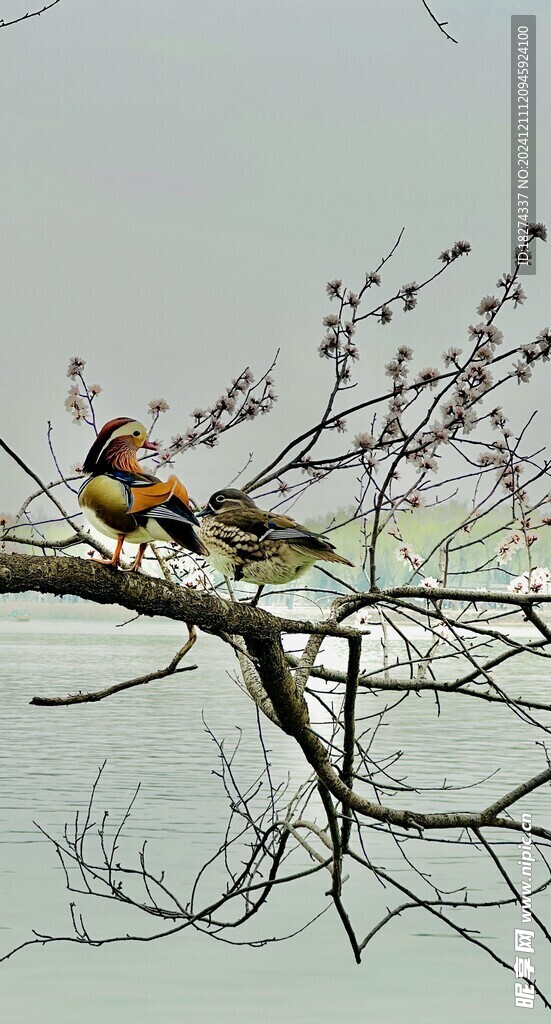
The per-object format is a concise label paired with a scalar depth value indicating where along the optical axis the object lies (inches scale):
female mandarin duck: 212.5
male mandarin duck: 189.2
